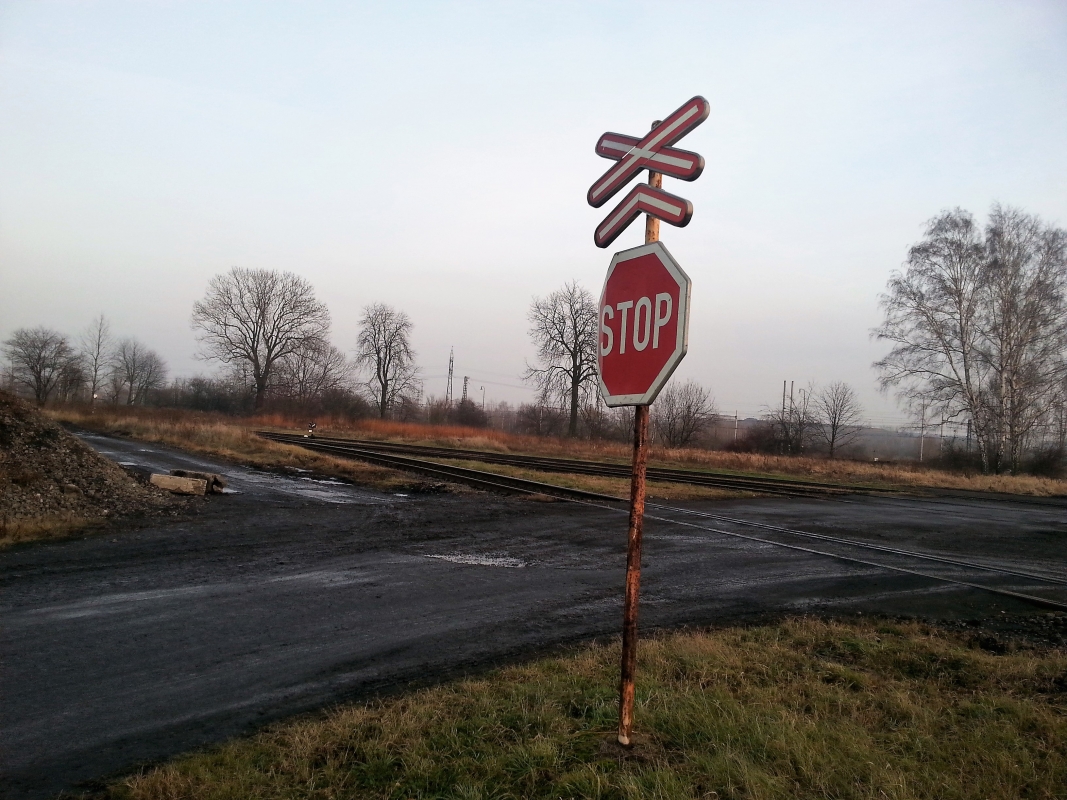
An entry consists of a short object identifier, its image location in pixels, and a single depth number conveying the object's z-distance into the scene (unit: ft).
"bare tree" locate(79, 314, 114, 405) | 242.04
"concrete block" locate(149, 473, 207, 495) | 43.50
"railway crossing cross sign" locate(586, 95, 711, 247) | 10.37
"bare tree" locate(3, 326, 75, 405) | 201.77
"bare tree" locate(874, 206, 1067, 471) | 116.98
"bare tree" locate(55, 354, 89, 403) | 206.69
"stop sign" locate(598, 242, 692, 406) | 10.01
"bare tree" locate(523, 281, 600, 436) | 169.99
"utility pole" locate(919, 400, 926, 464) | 123.24
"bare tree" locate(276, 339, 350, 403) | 214.69
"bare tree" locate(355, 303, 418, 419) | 219.00
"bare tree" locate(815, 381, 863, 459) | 182.09
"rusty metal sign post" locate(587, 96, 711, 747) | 10.16
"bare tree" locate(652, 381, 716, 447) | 178.91
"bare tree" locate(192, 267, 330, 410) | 212.43
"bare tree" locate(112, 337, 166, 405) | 270.46
